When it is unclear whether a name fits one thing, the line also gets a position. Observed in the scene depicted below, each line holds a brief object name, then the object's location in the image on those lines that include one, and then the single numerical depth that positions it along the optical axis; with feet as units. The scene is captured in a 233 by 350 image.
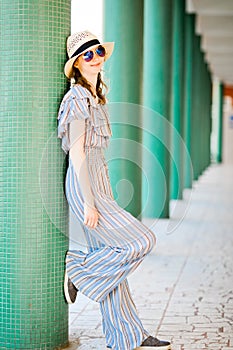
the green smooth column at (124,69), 24.04
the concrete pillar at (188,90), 50.65
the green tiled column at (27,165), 13.28
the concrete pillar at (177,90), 40.91
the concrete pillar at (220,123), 106.35
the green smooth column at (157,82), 32.45
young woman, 12.76
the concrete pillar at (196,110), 56.69
